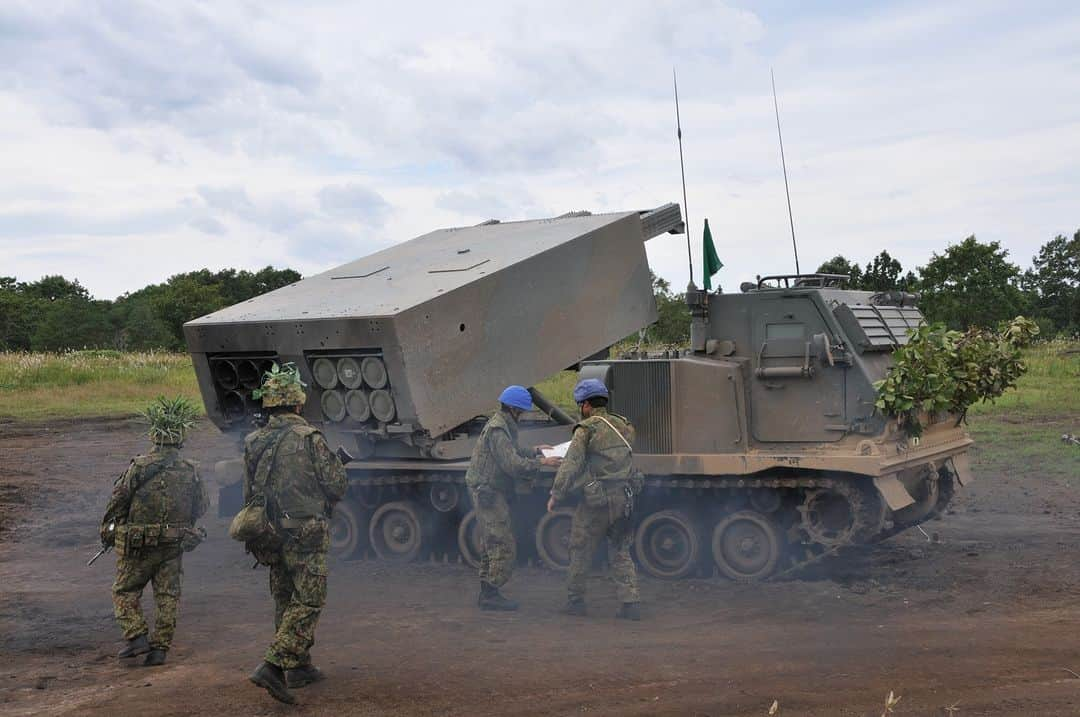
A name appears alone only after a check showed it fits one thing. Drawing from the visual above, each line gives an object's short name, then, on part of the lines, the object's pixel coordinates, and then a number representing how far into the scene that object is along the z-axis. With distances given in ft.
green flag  37.45
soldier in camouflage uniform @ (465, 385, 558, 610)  28.55
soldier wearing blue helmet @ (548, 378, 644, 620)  27.27
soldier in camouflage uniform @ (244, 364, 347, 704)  21.50
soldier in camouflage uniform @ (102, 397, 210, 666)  23.85
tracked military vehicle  30.66
